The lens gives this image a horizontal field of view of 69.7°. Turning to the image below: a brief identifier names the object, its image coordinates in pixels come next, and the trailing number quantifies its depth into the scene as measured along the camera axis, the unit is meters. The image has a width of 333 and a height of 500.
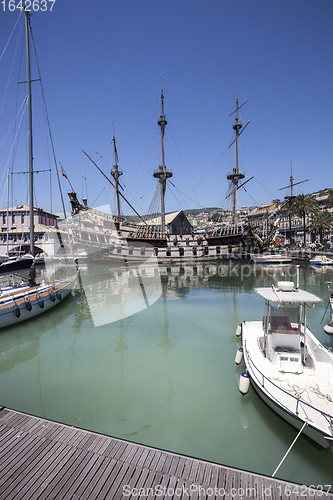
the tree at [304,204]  56.44
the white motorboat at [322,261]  41.17
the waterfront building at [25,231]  59.28
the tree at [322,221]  55.75
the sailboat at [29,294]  15.28
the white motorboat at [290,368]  5.87
